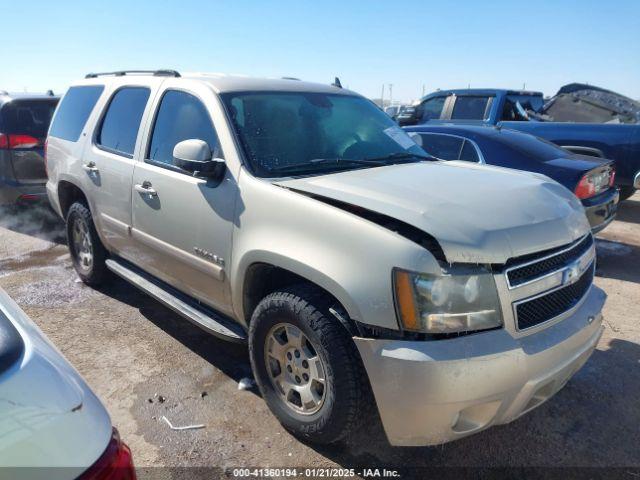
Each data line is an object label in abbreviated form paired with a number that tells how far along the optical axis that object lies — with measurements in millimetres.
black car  6434
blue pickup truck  7207
